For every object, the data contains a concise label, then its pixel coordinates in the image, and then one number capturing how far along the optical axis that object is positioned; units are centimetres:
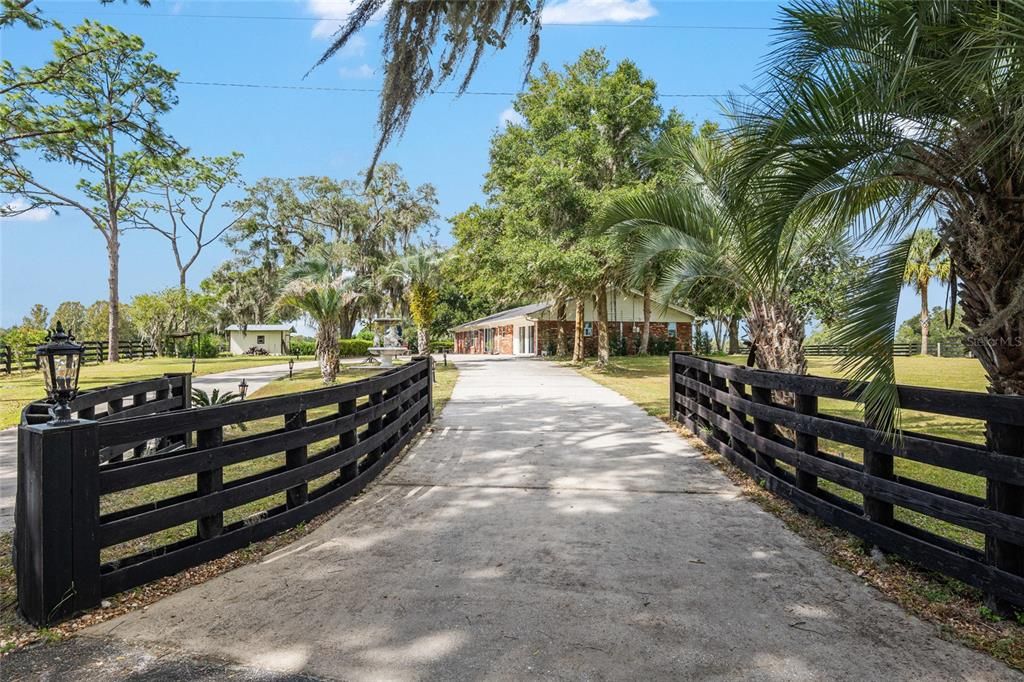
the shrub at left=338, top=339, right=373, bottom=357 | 3647
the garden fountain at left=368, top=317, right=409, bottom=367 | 2227
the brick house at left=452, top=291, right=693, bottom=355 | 3234
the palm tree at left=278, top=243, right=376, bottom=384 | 1620
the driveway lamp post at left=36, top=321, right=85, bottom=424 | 277
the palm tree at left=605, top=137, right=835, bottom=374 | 741
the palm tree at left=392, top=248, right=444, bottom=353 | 2333
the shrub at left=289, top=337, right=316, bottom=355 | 4753
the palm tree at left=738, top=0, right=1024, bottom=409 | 309
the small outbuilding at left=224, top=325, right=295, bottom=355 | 5097
